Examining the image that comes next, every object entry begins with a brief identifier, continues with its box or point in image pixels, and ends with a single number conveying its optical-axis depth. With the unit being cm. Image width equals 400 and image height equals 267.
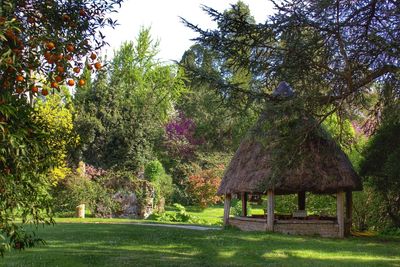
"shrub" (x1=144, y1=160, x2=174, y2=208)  2754
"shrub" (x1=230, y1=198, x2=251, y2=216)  2941
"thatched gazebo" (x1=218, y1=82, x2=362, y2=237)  1636
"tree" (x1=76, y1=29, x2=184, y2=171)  3014
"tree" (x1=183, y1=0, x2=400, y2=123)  934
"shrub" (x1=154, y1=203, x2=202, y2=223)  2486
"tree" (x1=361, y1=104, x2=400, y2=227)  1594
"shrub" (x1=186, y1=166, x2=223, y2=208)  3133
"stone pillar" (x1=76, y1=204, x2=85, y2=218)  2450
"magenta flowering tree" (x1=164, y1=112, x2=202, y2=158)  3716
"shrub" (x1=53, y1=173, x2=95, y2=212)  2547
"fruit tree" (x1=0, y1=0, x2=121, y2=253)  374
